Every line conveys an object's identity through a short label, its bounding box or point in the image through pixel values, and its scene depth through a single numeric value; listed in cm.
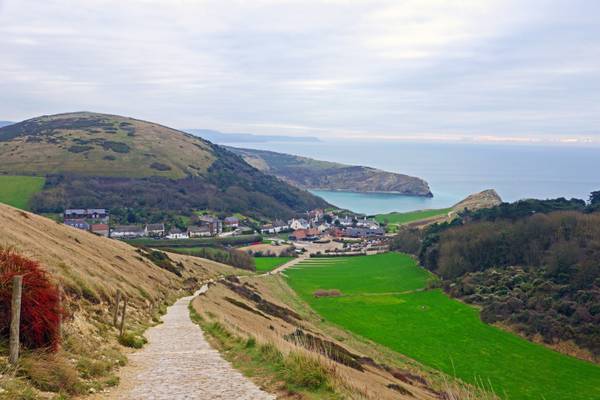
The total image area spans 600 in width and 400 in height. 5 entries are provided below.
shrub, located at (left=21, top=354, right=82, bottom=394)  843
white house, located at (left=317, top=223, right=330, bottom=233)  13060
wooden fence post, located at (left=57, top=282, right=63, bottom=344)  1034
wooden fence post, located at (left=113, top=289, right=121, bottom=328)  1697
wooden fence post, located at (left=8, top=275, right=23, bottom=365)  868
